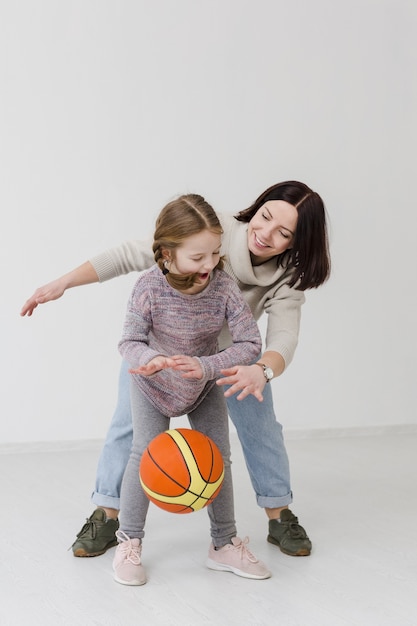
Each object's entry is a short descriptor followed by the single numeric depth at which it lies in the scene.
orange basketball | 3.62
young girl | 3.69
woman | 3.93
